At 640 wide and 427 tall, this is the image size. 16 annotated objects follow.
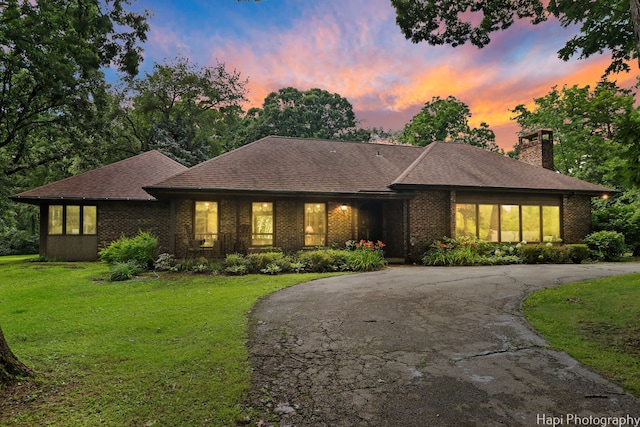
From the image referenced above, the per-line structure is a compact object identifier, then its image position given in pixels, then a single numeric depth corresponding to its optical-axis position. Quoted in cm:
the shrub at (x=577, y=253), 1349
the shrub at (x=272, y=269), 1066
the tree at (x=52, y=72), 744
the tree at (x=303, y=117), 3297
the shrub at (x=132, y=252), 1141
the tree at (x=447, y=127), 3139
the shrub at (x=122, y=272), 974
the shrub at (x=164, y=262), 1133
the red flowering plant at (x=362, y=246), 1261
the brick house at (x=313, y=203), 1346
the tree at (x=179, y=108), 2636
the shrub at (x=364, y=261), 1141
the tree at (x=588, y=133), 1559
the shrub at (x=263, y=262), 1100
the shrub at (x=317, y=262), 1127
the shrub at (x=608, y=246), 1395
